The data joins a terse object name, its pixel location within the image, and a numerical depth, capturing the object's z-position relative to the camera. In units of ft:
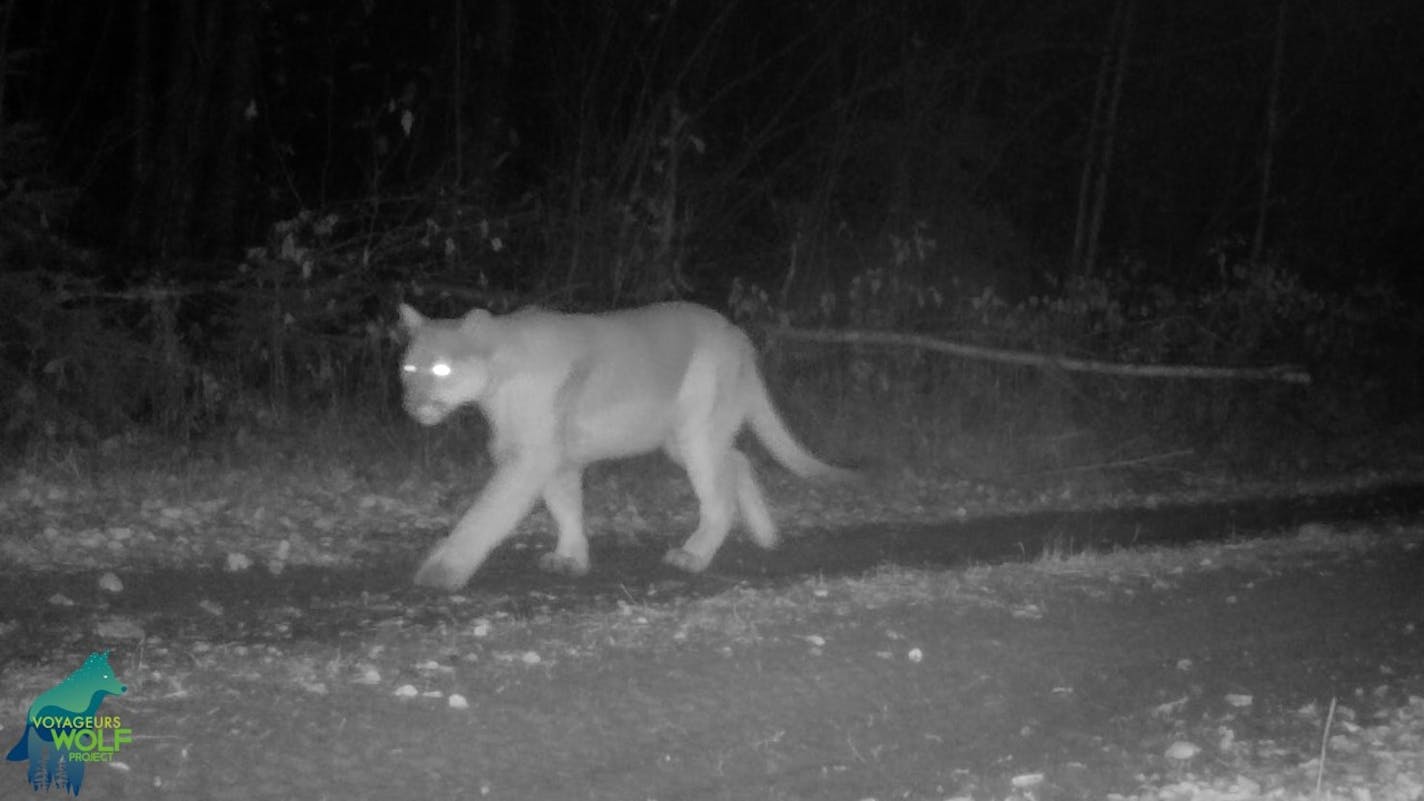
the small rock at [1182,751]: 18.81
